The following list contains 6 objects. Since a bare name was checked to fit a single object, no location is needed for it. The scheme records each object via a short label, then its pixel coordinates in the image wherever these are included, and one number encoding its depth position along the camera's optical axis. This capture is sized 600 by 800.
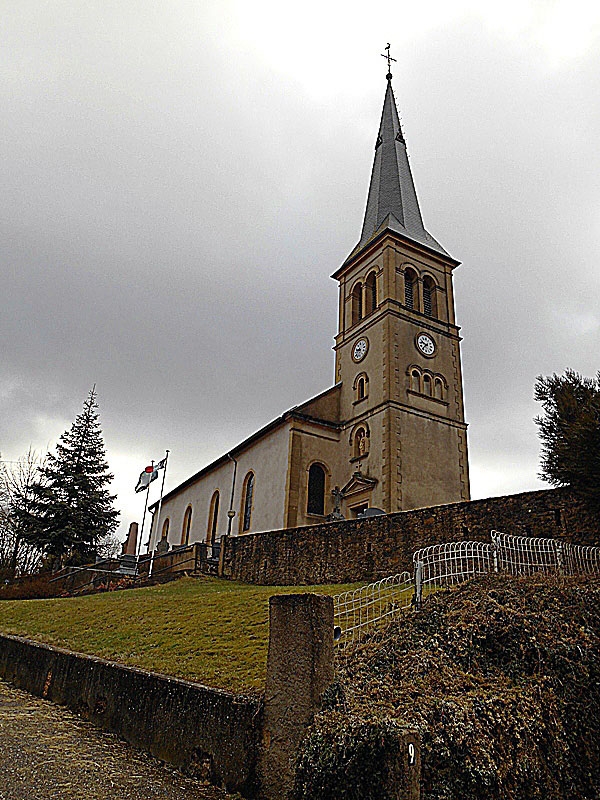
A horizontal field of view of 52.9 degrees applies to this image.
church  28.08
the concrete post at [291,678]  5.11
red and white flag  34.40
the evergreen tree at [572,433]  13.25
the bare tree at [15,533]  33.79
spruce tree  33.09
